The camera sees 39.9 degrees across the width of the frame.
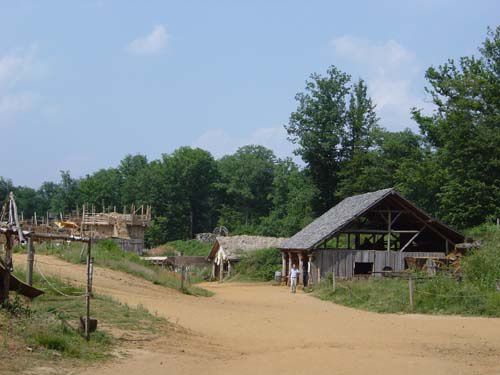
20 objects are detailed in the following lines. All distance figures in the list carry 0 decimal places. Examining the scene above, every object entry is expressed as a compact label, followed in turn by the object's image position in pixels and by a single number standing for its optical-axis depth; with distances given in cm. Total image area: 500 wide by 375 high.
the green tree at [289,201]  7109
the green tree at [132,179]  10081
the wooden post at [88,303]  1450
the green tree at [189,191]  9719
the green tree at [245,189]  9925
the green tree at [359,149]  6412
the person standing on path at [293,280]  3831
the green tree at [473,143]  4622
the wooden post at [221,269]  5572
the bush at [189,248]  7319
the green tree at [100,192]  10569
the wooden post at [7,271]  1568
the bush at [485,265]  2708
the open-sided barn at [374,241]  3866
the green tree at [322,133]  6744
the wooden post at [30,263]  2038
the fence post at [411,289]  2505
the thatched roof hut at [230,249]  5462
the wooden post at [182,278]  3244
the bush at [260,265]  5094
